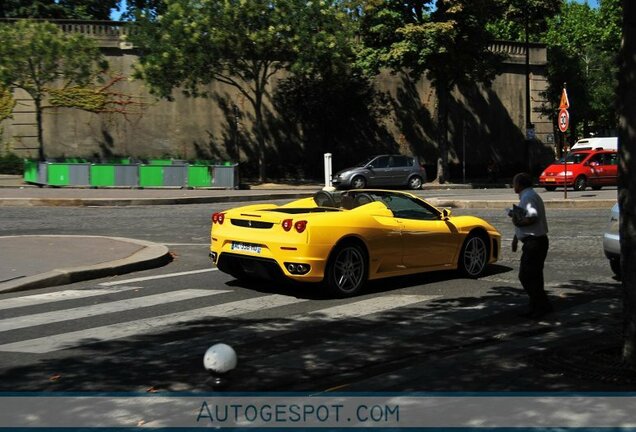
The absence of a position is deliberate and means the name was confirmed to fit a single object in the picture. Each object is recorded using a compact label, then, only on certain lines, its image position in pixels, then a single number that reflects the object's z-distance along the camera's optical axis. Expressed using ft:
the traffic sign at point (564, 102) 74.02
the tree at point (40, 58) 98.71
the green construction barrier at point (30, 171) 94.58
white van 119.14
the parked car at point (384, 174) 105.81
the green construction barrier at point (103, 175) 92.63
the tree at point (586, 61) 176.65
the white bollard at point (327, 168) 82.00
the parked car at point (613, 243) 31.17
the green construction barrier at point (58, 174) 91.95
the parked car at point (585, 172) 94.94
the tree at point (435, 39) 109.70
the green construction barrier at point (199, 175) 95.35
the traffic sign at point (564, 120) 73.92
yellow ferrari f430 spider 27.53
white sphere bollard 12.73
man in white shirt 25.20
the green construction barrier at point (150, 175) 93.20
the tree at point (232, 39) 100.12
